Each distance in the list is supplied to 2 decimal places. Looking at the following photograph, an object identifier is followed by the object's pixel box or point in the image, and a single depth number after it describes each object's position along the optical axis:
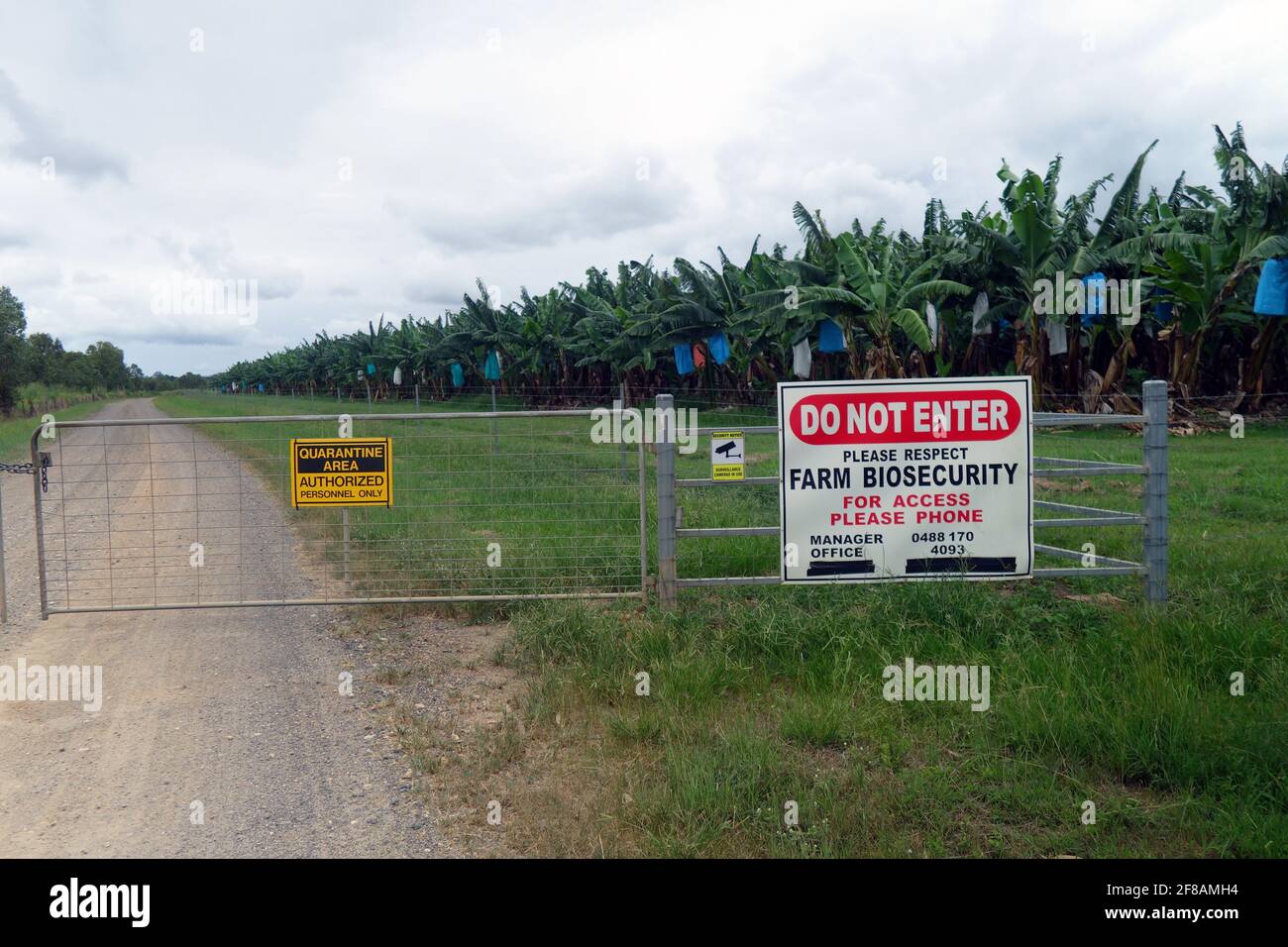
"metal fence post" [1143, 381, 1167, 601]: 7.02
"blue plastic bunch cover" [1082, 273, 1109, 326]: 20.89
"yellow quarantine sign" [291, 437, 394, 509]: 7.59
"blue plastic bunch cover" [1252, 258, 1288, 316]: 17.81
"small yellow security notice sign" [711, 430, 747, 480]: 7.04
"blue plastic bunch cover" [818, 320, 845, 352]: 22.62
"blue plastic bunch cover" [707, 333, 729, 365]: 28.05
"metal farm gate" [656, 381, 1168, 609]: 6.98
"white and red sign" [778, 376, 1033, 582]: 6.81
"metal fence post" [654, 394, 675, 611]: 7.08
